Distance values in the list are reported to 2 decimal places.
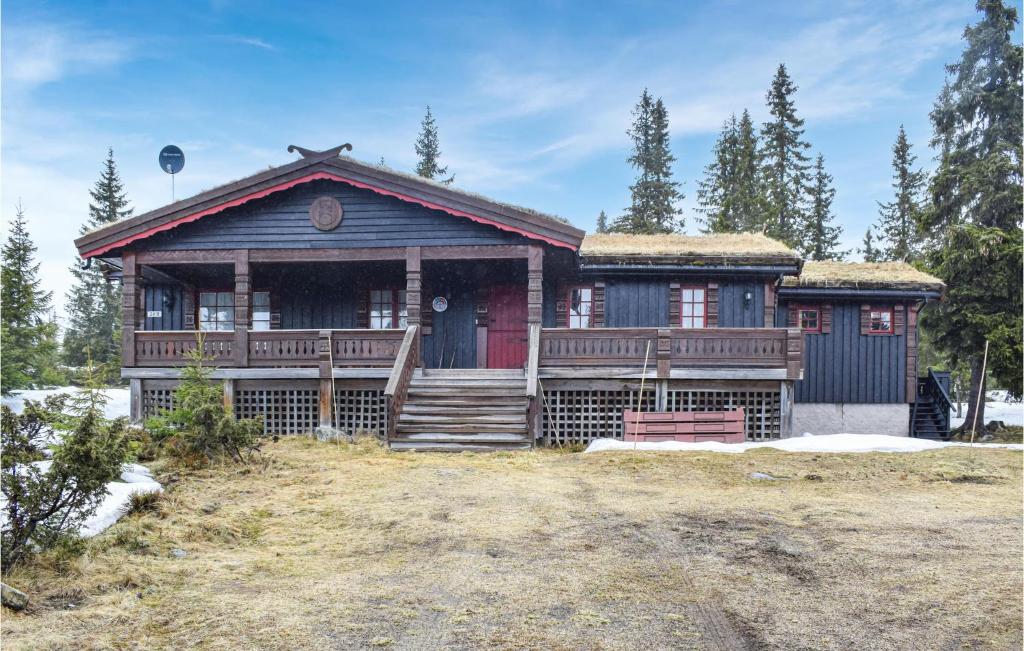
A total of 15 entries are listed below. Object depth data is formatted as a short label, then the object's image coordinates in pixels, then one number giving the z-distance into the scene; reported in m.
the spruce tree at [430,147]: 43.00
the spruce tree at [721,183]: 35.29
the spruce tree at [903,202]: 34.69
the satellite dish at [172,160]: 17.59
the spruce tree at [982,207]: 19.11
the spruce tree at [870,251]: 39.25
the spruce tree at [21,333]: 19.00
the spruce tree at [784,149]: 34.09
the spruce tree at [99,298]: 36.16
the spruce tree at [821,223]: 36.28
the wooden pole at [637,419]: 13.01
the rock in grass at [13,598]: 4.22
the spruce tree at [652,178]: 38.16
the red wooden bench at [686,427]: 13.45
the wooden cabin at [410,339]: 14.04
